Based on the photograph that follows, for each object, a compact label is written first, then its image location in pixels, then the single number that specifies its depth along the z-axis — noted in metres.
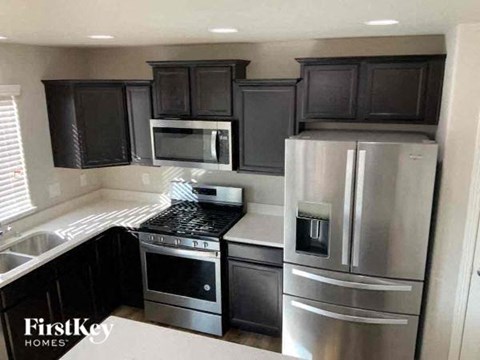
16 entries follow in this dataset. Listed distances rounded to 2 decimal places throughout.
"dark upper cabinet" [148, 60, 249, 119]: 3.03
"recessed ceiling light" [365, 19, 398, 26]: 1.92
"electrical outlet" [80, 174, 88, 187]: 3.84
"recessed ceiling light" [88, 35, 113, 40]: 2.51
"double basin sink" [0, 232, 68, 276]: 2.84
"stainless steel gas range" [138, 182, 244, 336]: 3.06
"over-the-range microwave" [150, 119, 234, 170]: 3.08
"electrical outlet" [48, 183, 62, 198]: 3.47
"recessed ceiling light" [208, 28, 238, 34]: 2.16
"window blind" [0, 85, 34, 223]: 2.99
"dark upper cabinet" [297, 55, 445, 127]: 2.57
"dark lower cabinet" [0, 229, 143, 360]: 2.49
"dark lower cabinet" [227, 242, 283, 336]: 2.97
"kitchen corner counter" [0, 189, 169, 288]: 2.80
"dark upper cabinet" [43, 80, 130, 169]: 3.23
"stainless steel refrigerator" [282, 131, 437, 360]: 2.35
